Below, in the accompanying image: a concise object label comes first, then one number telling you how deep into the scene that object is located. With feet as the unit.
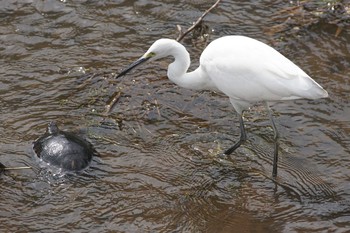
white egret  40.63
